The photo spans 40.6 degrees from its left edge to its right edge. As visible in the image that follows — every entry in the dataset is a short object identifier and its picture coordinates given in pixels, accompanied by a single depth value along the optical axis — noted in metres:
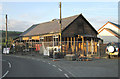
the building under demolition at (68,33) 31.35
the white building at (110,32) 48.86
